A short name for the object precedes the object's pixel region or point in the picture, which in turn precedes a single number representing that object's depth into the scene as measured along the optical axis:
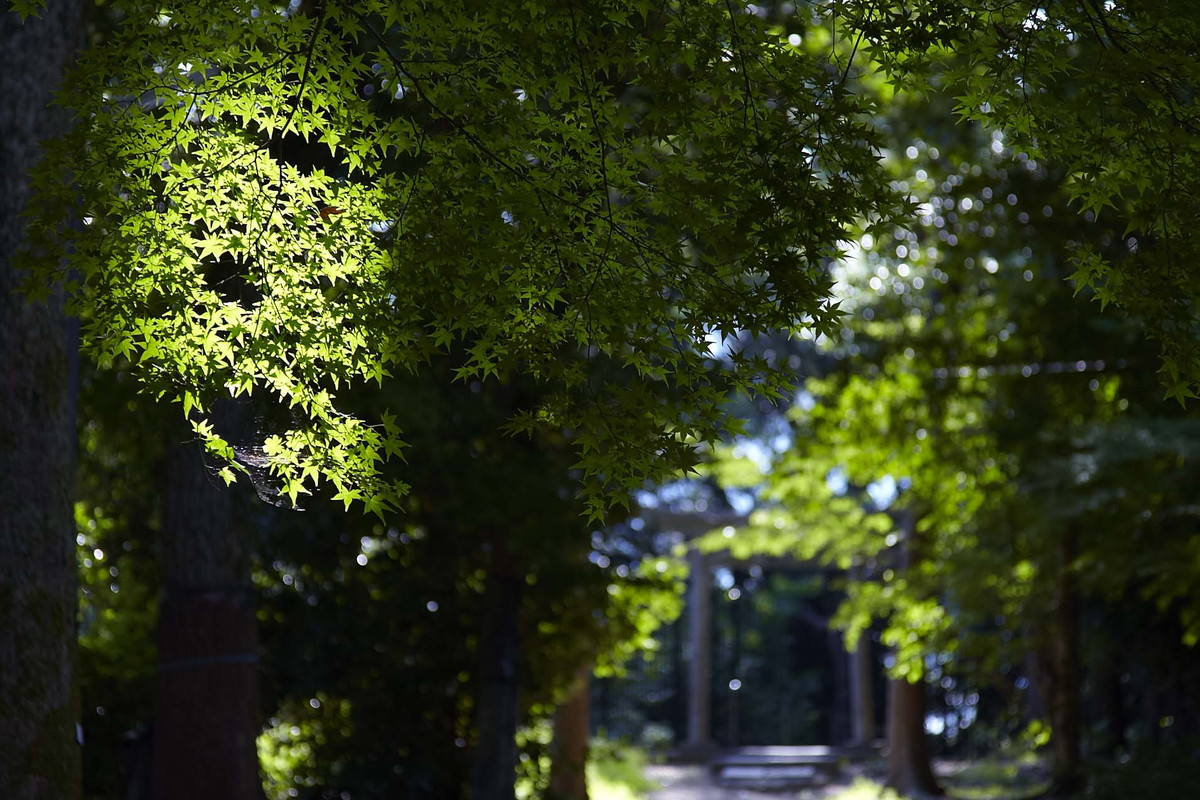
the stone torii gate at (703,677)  20.03
